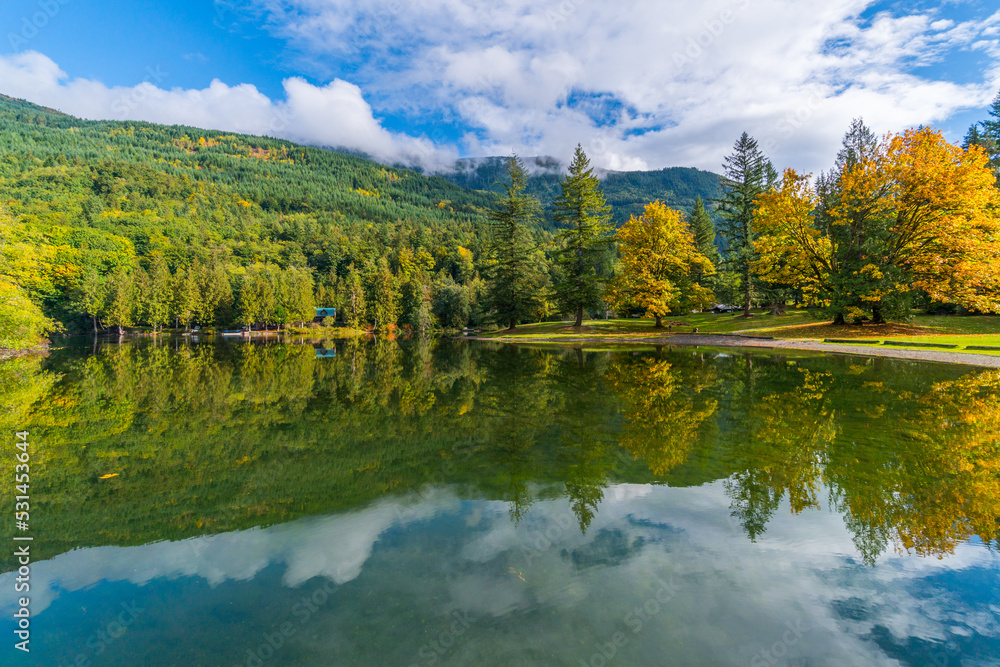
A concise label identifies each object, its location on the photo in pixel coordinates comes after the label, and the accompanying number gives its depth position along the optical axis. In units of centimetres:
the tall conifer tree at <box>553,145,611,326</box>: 3788
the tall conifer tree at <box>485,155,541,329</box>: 4347
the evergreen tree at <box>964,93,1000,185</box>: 4199
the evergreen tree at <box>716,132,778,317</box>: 4031
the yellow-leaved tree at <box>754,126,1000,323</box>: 2347
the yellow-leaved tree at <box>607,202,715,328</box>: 3353
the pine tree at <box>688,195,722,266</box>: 5975
